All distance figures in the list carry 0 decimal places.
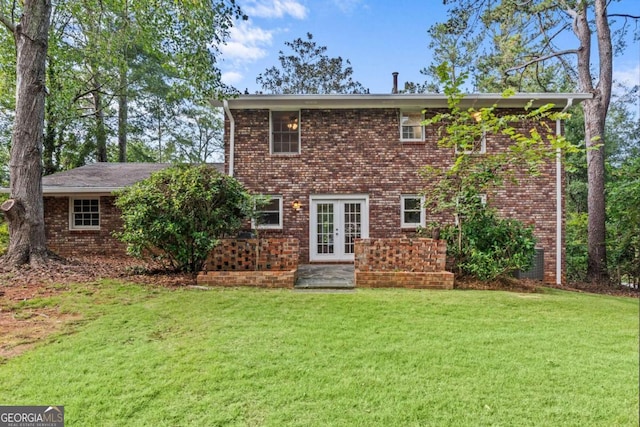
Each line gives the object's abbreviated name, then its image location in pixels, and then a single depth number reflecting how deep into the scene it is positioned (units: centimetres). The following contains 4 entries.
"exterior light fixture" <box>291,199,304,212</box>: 977
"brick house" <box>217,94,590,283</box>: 972
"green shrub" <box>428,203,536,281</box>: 688
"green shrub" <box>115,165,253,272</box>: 671
